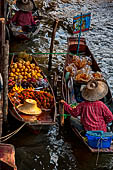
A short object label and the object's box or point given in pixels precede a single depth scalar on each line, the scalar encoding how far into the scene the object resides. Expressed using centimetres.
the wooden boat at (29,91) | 802
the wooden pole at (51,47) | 1003
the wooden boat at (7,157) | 569
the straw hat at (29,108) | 813
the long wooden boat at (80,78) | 774
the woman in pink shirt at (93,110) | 733
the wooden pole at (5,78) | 707
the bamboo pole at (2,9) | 962
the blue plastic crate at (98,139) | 712
